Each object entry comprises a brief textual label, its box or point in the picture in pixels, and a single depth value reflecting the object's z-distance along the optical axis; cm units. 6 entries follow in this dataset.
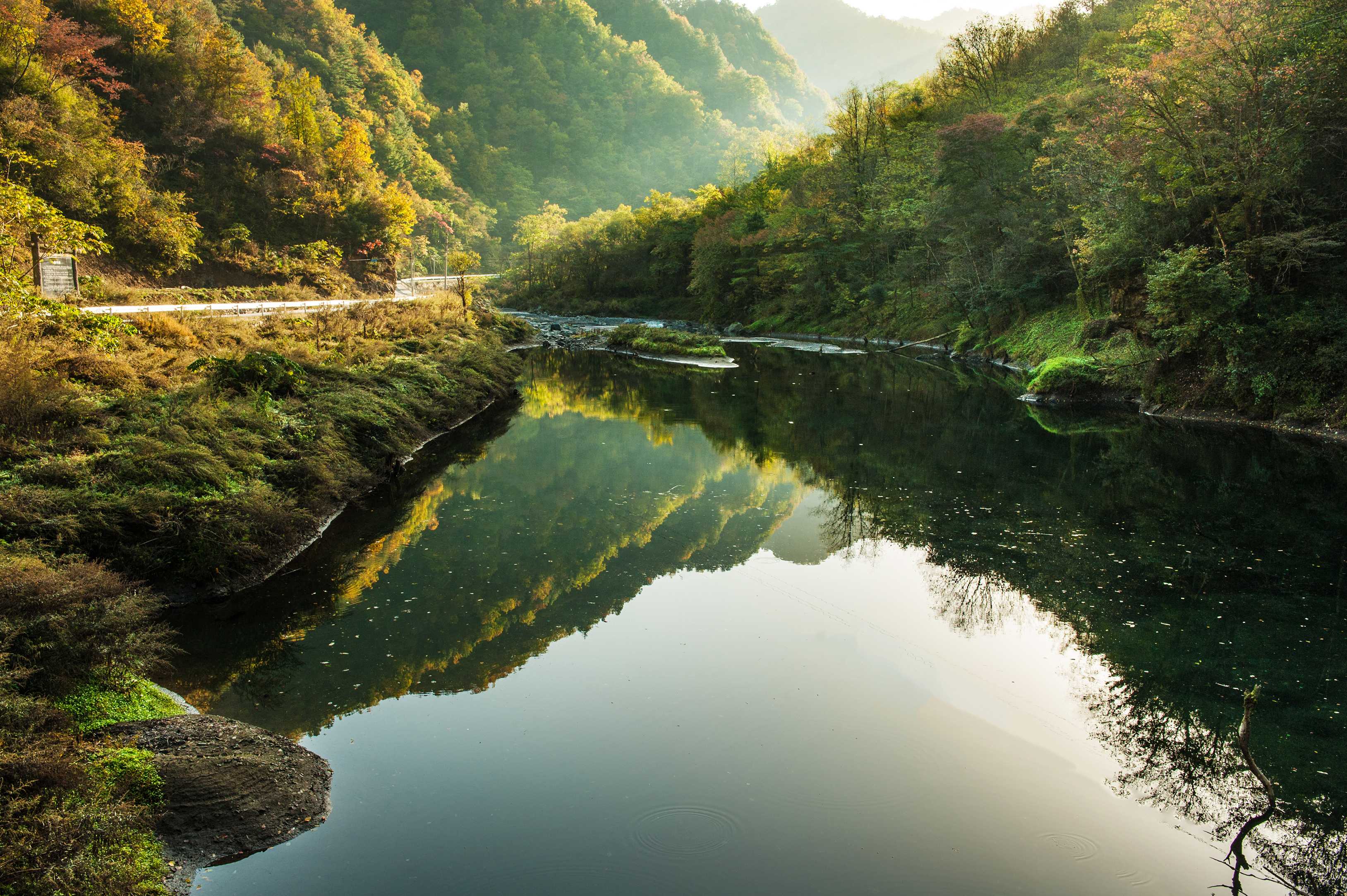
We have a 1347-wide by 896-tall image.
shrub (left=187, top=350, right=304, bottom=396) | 1251
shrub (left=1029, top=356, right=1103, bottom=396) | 2233
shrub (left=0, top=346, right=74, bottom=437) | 860
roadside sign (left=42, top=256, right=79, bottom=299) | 1773
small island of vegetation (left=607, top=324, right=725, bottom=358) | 3412
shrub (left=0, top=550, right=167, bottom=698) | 518
